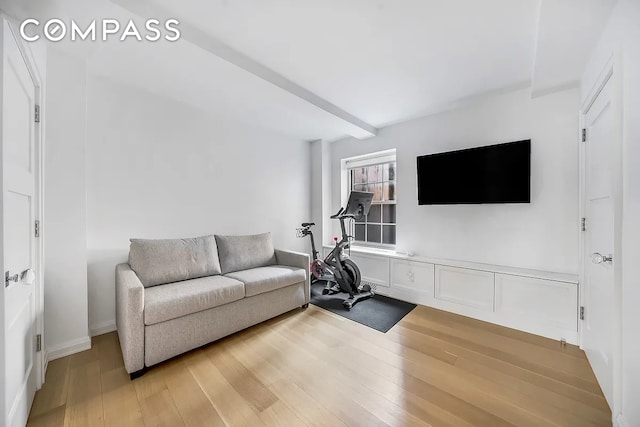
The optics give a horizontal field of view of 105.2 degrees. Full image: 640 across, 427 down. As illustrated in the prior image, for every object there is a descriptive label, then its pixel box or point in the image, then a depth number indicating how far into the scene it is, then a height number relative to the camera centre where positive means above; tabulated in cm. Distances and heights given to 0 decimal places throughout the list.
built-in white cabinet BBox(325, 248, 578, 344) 226 -90
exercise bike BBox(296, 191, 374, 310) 323 -74
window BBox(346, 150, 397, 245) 382 +29
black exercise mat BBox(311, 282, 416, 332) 264 -119
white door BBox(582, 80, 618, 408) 149 -23
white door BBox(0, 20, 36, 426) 112 -8
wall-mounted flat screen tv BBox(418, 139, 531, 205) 247 +38
